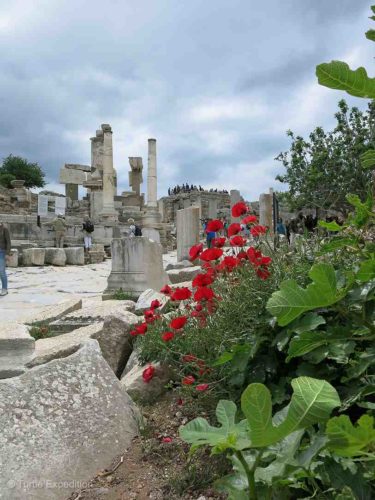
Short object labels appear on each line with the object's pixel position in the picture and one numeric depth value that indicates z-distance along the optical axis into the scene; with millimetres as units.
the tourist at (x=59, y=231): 19156
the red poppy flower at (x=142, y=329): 2564
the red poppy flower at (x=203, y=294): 2223
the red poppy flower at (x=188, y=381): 1993
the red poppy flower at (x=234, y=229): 2457
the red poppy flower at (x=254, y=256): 2138
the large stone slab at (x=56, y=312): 4699
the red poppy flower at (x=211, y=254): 2336
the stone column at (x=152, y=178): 27862
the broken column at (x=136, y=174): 35469
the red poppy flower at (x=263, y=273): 2086
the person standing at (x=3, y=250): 8680
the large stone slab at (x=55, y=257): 15609
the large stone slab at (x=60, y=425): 1648
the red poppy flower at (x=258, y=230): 2406
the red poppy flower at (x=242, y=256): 2373
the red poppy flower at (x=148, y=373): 2389
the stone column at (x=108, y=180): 25119
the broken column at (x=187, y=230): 12703
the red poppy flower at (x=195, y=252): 2496
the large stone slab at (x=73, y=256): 16359
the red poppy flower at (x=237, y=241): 2448
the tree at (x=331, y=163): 14414
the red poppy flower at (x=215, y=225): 2604
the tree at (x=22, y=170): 47000
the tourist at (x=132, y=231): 20297
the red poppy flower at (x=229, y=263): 2293
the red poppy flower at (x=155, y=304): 2825
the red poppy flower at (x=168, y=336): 2269
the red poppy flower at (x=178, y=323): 2241
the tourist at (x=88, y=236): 18234
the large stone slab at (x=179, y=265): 10781
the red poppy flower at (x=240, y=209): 2438
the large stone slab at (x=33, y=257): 15164
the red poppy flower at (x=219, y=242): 2425
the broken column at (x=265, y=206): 17422
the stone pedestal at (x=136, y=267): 7070
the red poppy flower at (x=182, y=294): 2403
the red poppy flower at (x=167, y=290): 2906
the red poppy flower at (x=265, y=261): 2100
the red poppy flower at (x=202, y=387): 1828
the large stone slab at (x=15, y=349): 3189
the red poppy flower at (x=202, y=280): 2266
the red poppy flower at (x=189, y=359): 2120
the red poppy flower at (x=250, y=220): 2409
